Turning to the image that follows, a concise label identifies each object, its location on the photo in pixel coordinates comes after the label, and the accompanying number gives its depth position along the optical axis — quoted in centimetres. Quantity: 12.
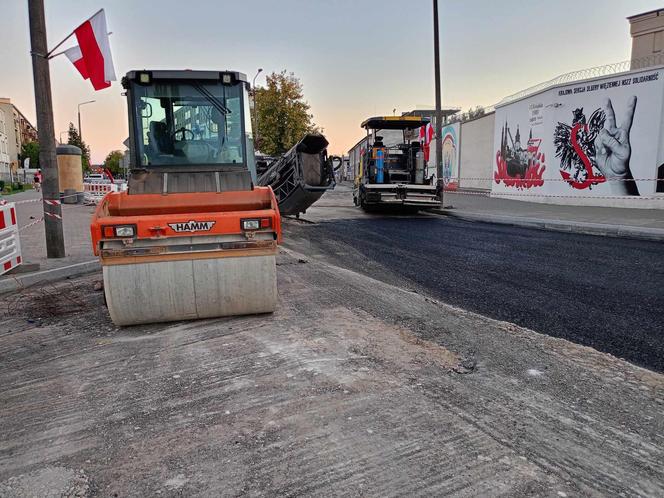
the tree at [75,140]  8229
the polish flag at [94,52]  829
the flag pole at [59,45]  822
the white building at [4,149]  7593
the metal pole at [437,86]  2044
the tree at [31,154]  9856
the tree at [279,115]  4403
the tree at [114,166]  8242
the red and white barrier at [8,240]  743
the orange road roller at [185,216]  483
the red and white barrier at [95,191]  2342
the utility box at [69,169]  2431
